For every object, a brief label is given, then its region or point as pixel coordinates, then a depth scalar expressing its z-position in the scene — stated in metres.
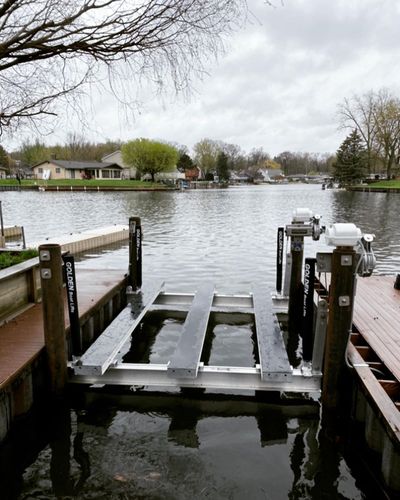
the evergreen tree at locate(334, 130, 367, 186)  56.72
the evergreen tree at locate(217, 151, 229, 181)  87.06
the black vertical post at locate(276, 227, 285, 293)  7.01
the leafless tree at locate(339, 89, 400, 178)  55.78
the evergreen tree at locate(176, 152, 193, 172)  88.31
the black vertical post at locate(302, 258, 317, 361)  4.30
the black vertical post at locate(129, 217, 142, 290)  6.77
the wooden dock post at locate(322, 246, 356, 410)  3.55
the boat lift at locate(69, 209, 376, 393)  4.04
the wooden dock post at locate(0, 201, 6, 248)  10.18
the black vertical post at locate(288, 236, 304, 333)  5.81
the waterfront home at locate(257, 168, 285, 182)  132.88
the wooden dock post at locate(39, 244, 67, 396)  3.85
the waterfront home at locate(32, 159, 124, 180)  70.06
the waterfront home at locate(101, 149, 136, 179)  76.69
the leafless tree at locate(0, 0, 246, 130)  3.50
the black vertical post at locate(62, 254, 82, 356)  4.29
